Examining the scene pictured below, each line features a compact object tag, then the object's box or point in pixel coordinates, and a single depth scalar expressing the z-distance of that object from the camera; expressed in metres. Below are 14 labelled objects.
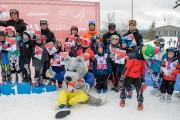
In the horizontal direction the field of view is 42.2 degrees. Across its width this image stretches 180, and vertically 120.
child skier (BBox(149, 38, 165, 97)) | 5.29
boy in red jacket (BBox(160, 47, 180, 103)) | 4.86
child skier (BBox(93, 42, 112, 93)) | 5.40
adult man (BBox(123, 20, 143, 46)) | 5.57
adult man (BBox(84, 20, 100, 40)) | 6.14
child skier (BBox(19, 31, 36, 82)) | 5.41
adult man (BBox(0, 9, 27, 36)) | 5.77
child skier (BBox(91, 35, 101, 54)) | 5.57
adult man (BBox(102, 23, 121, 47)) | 5.85
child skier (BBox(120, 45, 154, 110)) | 4.51
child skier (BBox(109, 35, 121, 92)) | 5.55
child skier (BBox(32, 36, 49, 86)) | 5.49
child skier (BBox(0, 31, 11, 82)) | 5.34
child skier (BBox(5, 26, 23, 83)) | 5.34
